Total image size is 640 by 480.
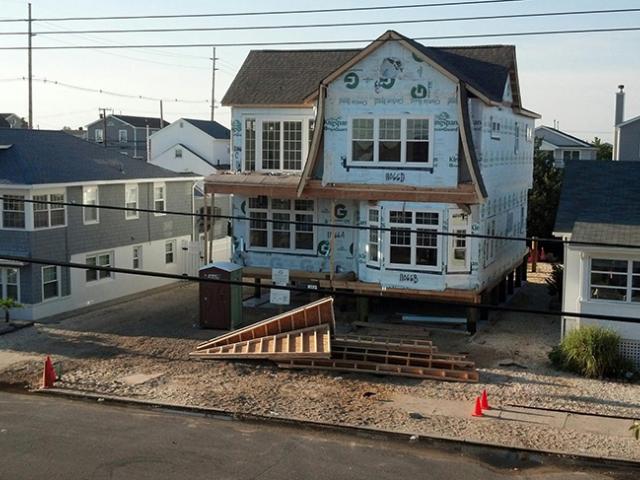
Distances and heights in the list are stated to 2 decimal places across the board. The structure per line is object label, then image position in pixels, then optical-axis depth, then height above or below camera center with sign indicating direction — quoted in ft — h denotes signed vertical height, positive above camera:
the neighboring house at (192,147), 204.13 +10.35
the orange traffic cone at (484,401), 59.77 -15.61
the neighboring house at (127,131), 275.80 +19.01
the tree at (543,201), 136.67 -1.62
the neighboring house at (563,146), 199.12 +11.32
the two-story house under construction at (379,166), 81.30 +2.50
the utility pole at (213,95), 247.50 +28.35
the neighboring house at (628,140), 148.56 +9.82
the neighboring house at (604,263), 71.10 -6.36
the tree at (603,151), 202.15 +10.56
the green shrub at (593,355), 68.39 -13.95
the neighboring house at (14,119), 244.91 +20.87
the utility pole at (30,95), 187.21 +20.79
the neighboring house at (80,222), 91.66 -4.66
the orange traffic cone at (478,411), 58.85 -16.06
